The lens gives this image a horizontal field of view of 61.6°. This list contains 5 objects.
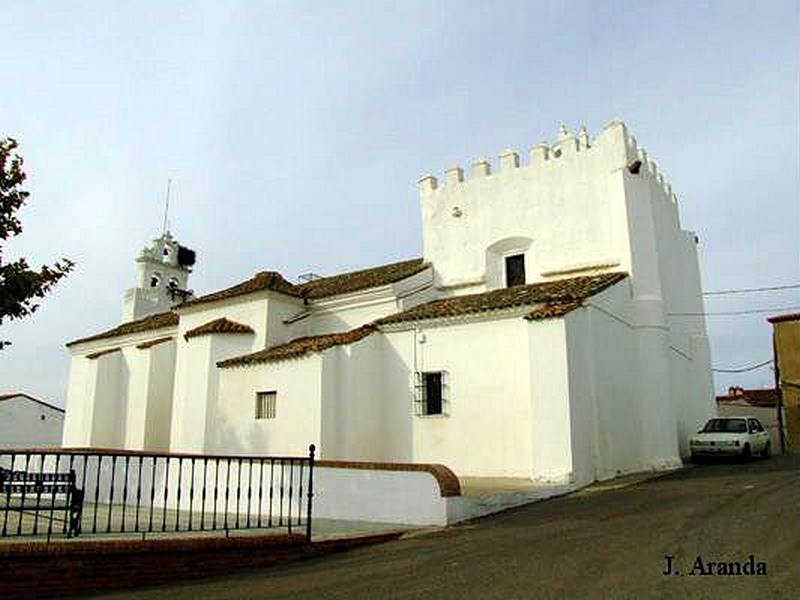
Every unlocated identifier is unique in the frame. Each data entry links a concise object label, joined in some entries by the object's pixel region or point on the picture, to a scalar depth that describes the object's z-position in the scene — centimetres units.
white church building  1481
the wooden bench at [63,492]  743
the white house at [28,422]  3306
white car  1748
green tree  1004
